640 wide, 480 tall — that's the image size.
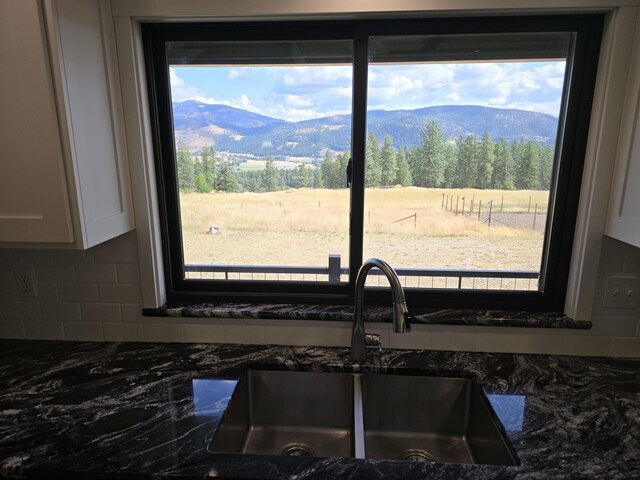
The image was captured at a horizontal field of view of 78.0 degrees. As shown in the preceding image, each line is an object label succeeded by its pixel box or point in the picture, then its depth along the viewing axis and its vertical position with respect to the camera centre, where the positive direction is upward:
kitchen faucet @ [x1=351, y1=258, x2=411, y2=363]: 1.15 -0.46
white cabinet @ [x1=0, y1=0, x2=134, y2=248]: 1.05 +0.10
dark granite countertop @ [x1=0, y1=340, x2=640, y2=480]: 0.95 -0.73
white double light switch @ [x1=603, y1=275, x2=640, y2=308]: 1.41 -0.47
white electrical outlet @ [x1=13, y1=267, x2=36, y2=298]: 1.54 -0.47
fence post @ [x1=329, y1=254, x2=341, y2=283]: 1.58 -0.43
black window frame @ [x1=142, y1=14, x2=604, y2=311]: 1.33 +0.03
